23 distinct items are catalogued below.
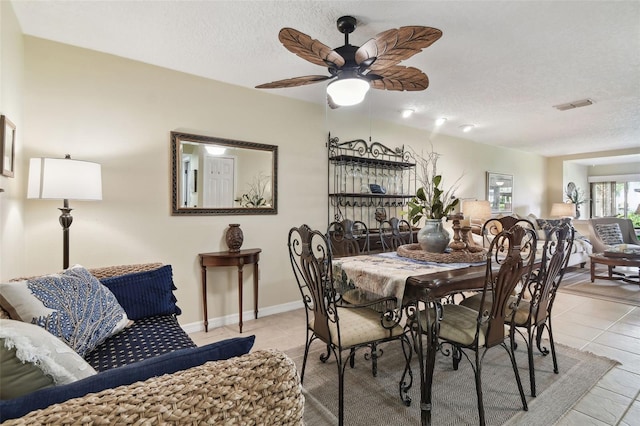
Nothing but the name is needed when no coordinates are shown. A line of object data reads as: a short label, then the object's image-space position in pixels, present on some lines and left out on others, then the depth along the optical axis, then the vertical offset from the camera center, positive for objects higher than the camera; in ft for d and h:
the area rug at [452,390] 5.91 -3.80
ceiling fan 5.62 +3.17
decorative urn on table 10.50 -0.84
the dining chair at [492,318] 5.47 -2.02
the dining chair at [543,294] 6.48 -1.73
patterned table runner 5.92 -1.18
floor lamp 6.74 +0.72
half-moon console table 9.98 -1.56
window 25.99 +1.33
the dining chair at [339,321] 5.76 -2.17
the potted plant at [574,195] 25.88 +1.58
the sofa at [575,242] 17.29 -1.65
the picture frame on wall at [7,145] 5.84 +1.34
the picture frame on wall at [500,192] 21.21 +1.52
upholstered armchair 17.89 -1.10
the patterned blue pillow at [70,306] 4.14 -1.36
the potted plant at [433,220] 7.49 -0.16
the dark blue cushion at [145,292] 6.20 -1.64
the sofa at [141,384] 2.09 -1.30
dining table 5.57 -1.33
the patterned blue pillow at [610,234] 17.88 -1.14
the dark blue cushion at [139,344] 4.68 -2.18
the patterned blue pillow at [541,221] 19.73 -0.46
